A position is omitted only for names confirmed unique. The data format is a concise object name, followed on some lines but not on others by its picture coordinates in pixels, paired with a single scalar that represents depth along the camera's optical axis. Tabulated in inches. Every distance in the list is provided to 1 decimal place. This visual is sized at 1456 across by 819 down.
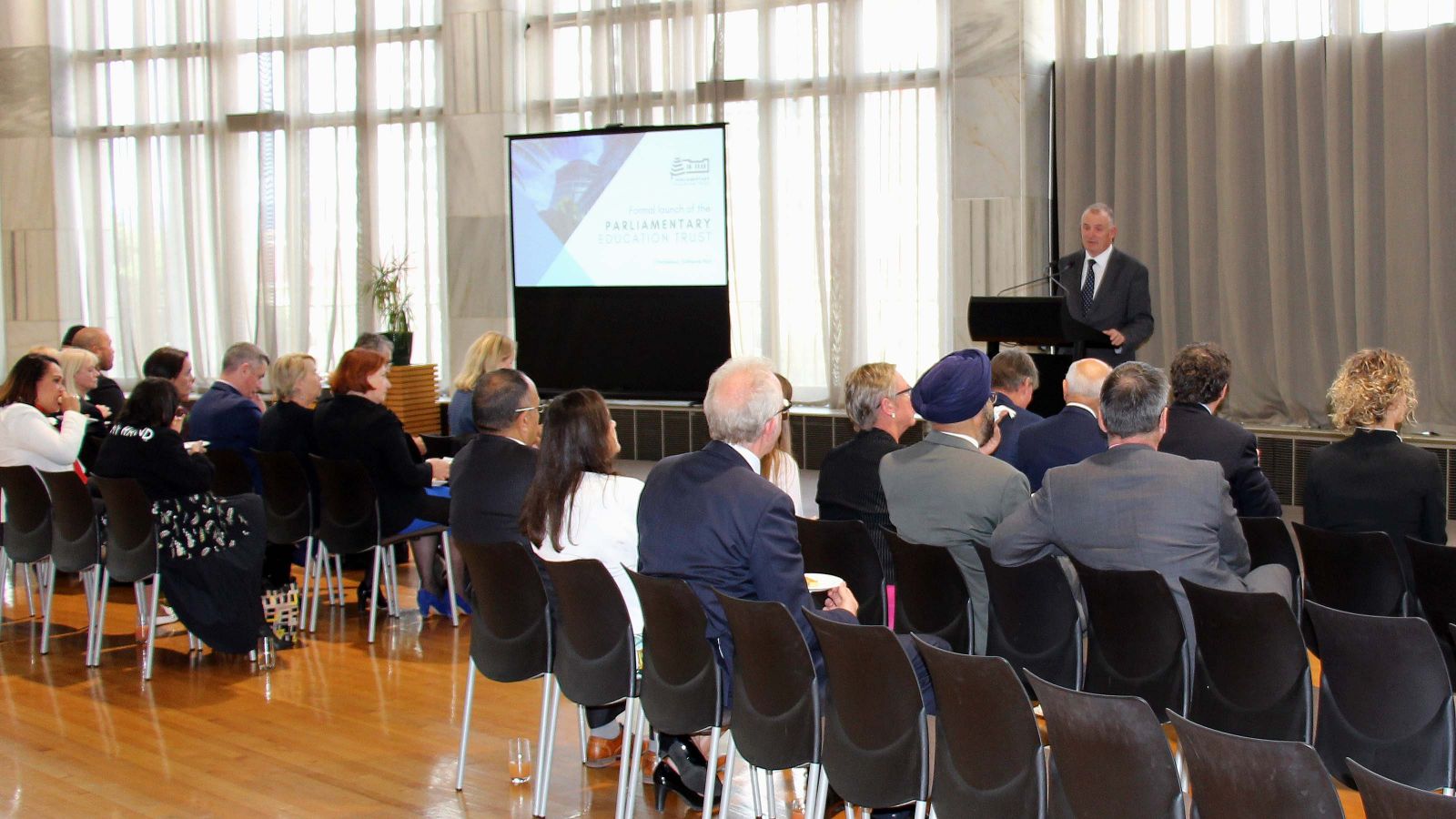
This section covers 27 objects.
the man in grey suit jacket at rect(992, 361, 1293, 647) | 137.6
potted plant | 418.3
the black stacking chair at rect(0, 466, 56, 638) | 244.2
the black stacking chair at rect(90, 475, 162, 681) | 223.9
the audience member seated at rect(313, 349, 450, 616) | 248.2
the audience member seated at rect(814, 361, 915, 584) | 176.1
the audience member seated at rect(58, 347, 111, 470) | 282.7
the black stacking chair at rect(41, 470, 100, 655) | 237.6
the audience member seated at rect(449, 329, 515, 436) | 272.2
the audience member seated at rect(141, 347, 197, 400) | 280.8
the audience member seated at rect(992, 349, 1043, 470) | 214.1
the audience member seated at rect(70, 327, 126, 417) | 324.8
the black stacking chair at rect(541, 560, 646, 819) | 147.1
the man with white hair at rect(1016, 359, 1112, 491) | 188.4
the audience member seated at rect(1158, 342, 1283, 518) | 182.9
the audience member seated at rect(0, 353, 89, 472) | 249.6
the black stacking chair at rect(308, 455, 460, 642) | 244.4
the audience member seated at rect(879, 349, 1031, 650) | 154.4
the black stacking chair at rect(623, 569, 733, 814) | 134.6
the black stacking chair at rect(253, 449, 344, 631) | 253.6
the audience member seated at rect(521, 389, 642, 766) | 157.1
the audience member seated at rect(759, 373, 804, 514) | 184.5
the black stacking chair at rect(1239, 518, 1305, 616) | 165.5
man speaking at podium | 286.5
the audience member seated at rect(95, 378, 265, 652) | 223.9
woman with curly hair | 168.6
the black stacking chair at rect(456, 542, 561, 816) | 159.0
